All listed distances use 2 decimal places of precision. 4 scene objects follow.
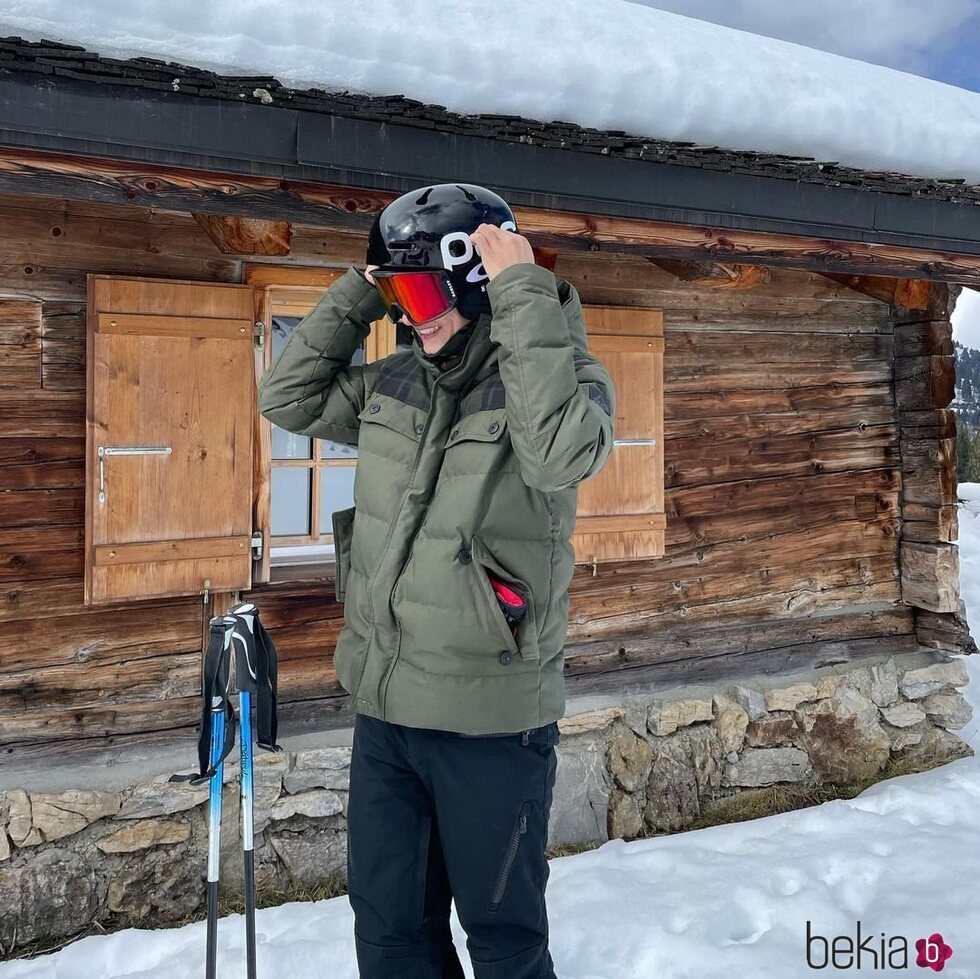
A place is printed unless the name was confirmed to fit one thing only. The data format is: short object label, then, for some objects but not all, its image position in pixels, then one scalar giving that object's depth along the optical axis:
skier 1.71
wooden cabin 2.60
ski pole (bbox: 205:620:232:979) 2.08
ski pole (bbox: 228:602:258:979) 2.11
